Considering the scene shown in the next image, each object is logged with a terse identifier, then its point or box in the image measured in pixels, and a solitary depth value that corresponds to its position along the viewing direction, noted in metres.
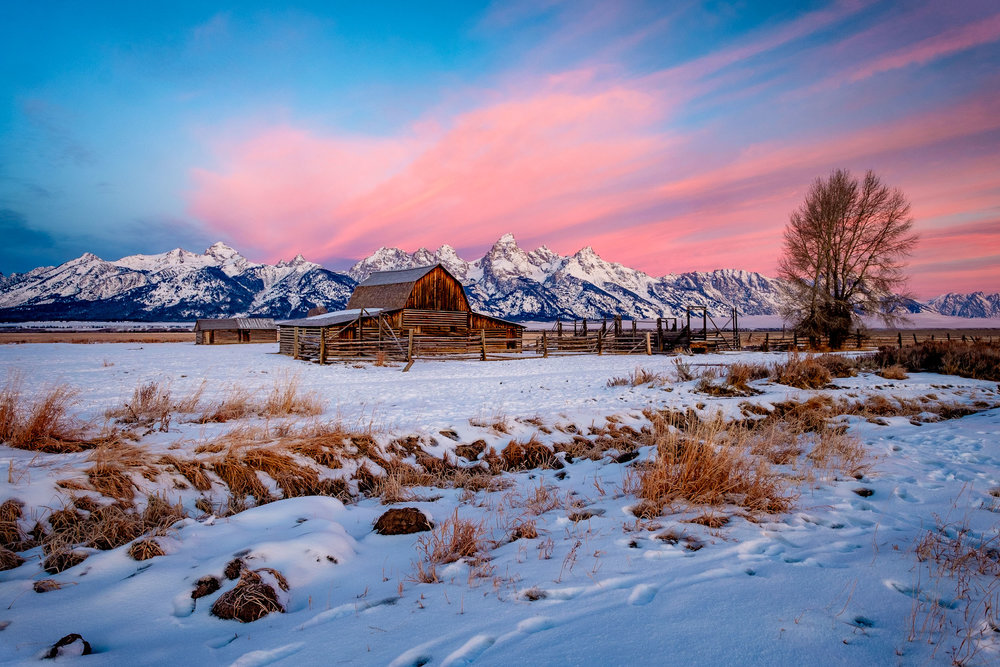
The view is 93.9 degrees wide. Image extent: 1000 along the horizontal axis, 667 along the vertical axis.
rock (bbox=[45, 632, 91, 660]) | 2.43
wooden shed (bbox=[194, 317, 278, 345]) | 62.22
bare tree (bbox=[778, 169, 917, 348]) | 28.83
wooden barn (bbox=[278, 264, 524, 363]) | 27.05
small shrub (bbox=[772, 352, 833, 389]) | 12.09
